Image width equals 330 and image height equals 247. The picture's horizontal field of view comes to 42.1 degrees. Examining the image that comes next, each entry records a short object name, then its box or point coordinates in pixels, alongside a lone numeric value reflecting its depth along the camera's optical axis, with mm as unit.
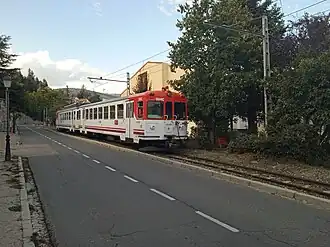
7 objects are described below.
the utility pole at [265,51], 18962
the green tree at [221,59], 21656
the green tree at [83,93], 117625
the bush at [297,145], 16344
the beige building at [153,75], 49781
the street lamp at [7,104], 17844
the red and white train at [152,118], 22156
